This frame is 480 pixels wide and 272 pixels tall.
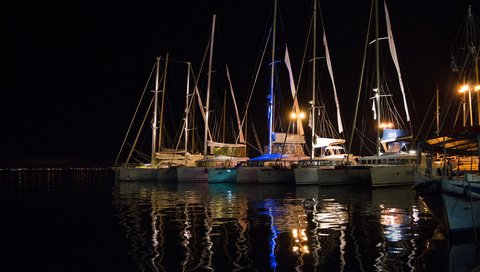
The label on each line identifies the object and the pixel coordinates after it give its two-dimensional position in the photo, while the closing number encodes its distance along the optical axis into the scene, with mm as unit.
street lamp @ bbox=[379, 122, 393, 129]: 71688
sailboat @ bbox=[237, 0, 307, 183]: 53750
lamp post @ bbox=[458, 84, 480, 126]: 46550
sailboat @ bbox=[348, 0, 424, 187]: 45084
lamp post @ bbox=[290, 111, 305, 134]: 61962
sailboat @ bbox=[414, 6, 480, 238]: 16531
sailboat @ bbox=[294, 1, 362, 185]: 49803
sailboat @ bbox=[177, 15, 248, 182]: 61062
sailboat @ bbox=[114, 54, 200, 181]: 66188
